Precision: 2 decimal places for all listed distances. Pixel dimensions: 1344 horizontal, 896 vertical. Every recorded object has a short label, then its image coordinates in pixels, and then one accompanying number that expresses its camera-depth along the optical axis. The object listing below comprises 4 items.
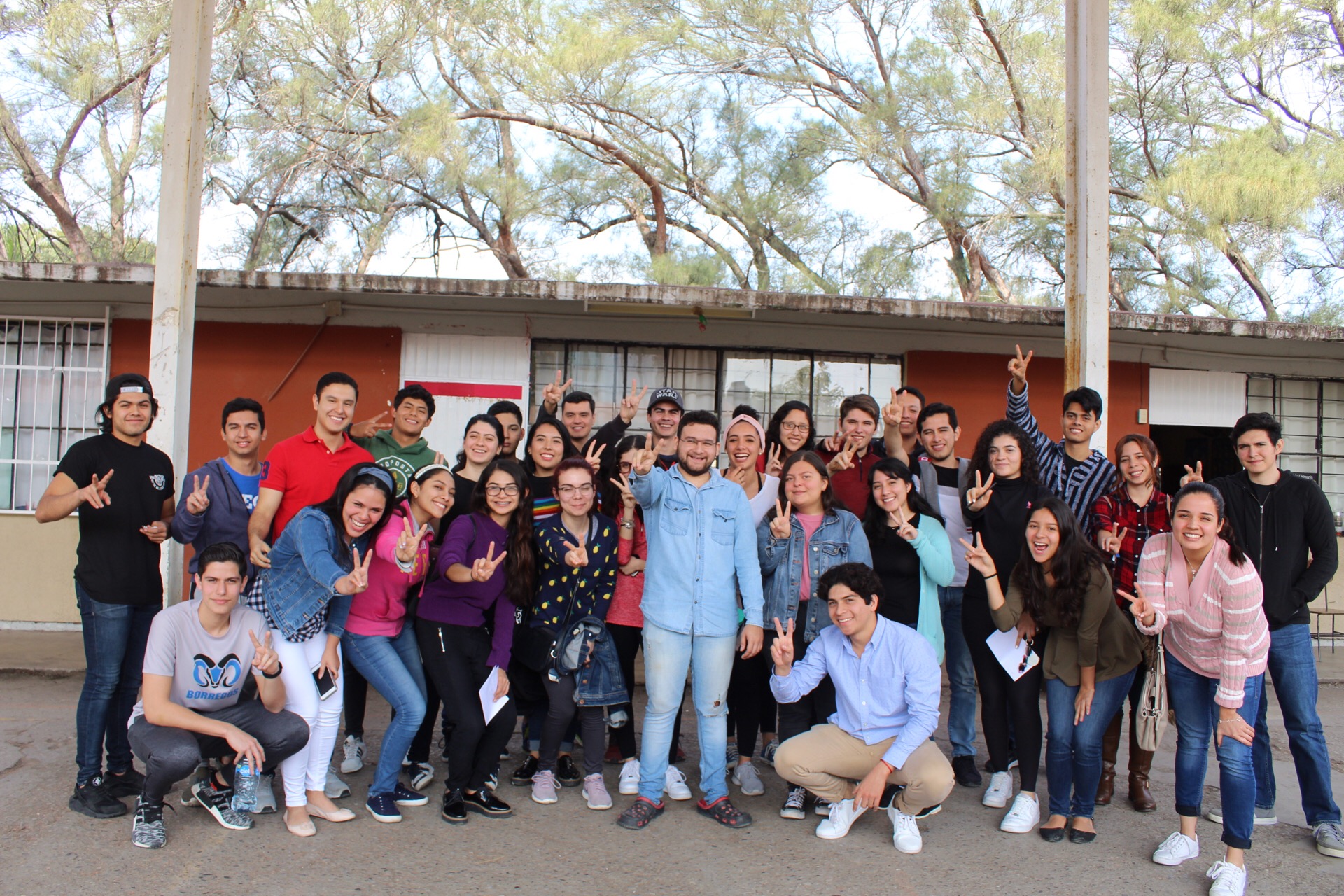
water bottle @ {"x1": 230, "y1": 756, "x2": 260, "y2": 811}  3.69
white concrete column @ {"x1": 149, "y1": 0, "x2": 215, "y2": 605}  5.16
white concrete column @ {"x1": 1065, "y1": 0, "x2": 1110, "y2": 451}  5.62
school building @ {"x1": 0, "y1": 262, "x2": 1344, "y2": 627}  7.05
